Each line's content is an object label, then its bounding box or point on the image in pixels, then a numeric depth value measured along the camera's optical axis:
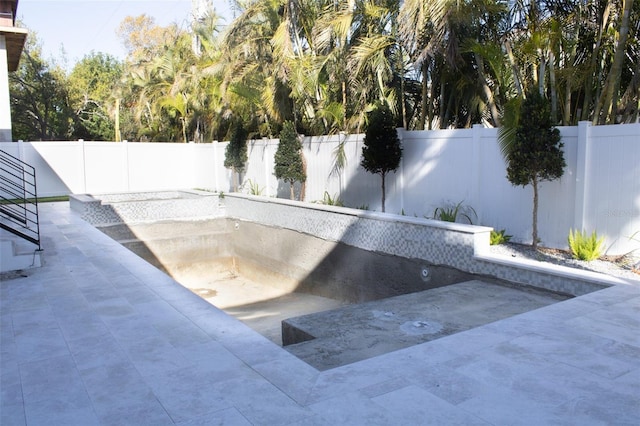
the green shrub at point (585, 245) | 7.22
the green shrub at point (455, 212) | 9.47
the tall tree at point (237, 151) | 16.82
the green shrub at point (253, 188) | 16.34
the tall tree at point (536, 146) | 7.59
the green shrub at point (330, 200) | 12.55
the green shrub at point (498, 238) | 8.47
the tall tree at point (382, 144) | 10.55
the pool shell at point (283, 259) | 8.57
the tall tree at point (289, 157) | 13.44
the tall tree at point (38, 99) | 30.22
